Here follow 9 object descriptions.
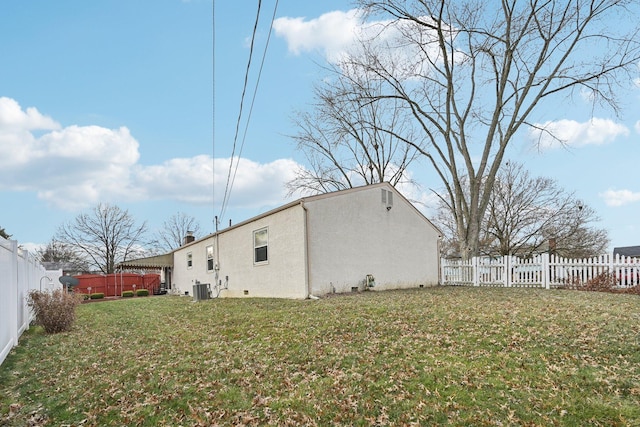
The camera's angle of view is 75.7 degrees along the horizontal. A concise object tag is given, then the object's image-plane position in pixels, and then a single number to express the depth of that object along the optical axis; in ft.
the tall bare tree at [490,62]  56.44
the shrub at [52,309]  27.53
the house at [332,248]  38.29
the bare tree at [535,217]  85.35
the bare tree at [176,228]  154.10
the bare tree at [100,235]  125.29
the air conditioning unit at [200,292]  50.39
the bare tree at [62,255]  127.03
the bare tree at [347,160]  79.87
